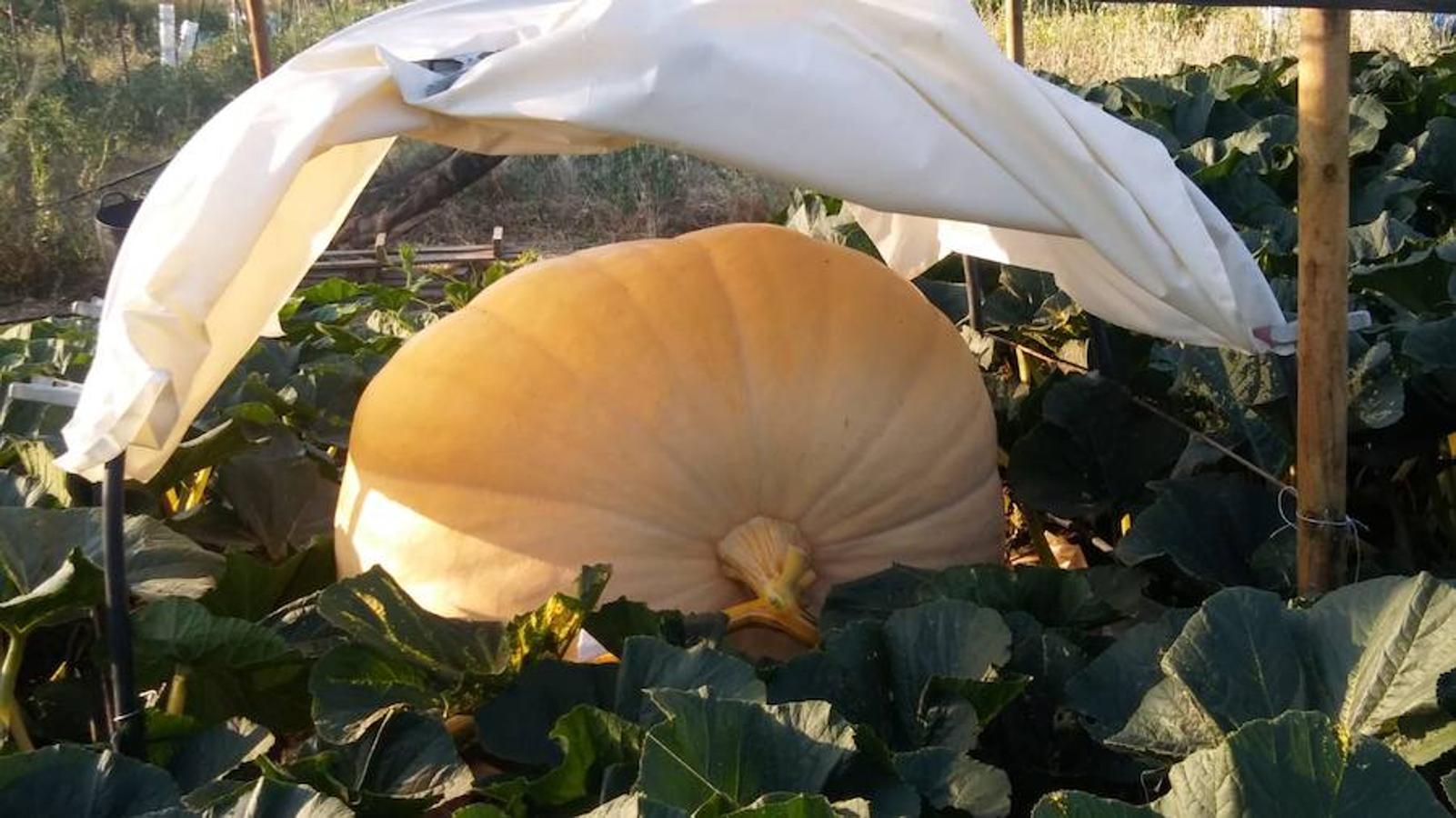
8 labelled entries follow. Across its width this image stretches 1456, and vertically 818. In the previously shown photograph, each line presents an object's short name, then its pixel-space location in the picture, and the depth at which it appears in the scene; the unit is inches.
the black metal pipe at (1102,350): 76.2
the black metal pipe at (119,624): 51.8
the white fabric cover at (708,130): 51.8
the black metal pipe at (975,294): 90.1
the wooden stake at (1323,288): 53.9
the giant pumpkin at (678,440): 66.1
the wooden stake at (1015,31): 141.5
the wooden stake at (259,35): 139.3
